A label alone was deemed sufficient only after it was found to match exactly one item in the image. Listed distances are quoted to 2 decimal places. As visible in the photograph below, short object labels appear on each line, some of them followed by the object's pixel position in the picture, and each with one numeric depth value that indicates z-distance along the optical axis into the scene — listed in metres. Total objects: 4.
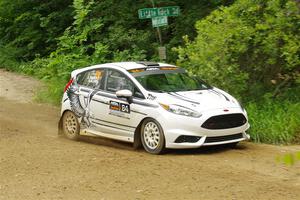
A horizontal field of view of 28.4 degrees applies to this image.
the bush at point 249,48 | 12.16
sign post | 14.26
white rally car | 9.78
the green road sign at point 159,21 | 14.29
